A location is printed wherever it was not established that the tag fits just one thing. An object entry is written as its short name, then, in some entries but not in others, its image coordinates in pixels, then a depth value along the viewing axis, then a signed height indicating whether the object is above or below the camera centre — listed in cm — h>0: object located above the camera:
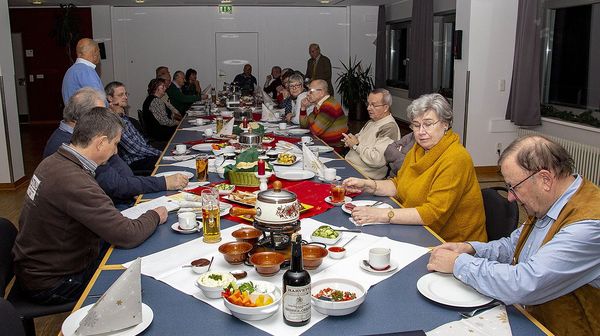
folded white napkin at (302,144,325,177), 345 -62
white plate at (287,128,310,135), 572 -71
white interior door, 1290 +18
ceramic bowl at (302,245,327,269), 200 -69
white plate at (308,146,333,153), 451 -71
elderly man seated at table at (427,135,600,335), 174 -61
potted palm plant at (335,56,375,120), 1265 -63
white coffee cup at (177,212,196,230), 249 -70
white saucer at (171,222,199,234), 248 -74
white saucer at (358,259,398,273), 200 -73
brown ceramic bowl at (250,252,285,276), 192 -69
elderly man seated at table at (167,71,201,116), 926 -60
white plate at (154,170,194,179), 352 -72
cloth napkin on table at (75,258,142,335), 155 -68
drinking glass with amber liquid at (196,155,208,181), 345 -65
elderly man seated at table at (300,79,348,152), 546 -55
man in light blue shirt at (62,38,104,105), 516 -9
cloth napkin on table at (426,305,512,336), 158 -75
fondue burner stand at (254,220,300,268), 203 -65
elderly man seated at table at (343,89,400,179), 424 -59
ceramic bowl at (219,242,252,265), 205 -69
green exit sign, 1266 +115
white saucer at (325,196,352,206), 291 -72
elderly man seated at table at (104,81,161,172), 477 -70
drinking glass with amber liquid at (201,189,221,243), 233 -65
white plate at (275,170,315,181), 350 -71
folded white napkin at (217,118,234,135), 519 -62
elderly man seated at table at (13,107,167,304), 231 -66
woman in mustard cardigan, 261 -62
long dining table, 162 -76
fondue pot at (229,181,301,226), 201 -52
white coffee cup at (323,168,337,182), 339 -67
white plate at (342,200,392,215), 273 -72
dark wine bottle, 158 -65
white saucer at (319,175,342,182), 343 -71
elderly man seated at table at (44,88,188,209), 326 -67
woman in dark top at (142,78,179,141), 709 -66
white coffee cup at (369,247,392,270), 200 -69
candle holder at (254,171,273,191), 303 -70
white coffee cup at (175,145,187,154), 440 -68
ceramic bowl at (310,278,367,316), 166 -71
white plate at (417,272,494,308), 176 -74
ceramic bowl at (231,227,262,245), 222 -68
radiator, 555 -97
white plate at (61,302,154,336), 159 -75
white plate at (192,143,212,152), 462 -70
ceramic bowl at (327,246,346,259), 214 -72
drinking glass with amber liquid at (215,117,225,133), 551 -62
